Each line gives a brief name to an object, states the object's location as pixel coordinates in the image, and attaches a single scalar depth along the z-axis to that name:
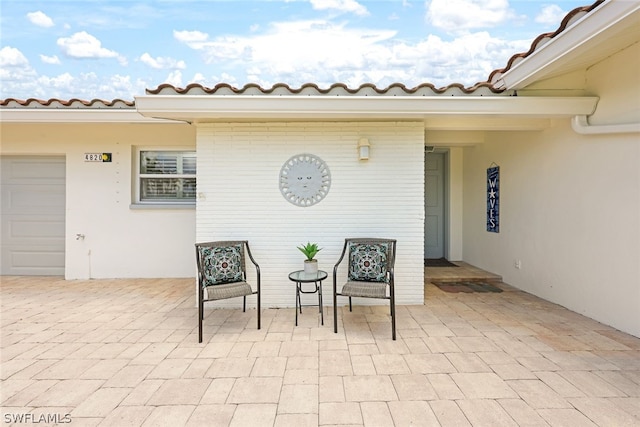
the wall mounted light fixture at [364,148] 4.25
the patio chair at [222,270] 3.55
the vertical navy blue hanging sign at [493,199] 5.96
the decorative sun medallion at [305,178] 4.40
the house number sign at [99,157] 5.93
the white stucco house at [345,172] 3.62
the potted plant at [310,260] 3.93
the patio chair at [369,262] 3.70
